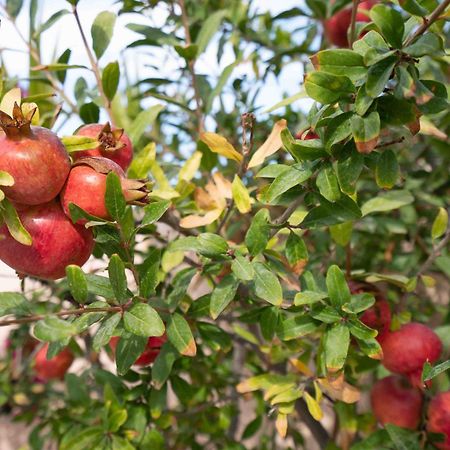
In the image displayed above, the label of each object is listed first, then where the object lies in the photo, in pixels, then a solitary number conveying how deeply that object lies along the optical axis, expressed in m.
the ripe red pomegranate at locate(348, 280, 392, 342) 0.71
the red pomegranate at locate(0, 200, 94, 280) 0.49
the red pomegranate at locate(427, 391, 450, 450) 0.69
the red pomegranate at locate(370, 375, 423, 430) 0.77
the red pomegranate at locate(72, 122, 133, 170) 0.56
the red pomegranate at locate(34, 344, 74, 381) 1.16
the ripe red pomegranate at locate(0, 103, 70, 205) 0.46
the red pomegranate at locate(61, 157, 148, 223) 0.49
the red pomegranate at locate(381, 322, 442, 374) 0.70
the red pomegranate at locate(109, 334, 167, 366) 0.72
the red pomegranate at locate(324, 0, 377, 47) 1.04
